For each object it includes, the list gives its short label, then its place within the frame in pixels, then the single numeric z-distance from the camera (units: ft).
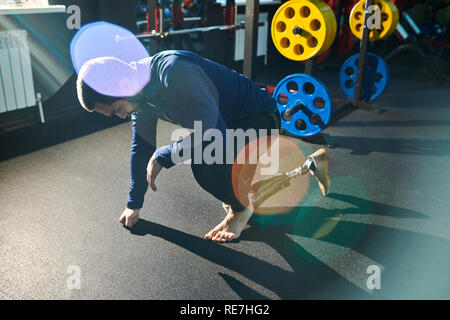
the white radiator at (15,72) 8.00
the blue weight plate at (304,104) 7.64
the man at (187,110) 3.60
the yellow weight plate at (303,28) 7.11
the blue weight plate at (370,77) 10.19
